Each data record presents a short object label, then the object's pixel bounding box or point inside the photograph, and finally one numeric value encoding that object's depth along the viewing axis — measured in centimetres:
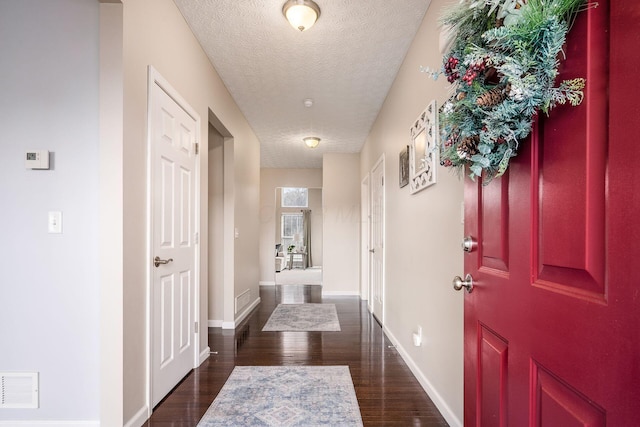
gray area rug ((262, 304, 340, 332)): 387
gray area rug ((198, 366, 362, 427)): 191
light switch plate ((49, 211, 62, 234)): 175
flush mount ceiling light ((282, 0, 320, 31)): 214
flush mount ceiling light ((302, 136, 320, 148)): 502
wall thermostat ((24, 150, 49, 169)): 174
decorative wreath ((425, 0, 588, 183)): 67
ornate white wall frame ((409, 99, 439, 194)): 210
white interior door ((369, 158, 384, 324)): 408
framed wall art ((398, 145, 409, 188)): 284
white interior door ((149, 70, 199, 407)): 204
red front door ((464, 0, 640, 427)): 55
